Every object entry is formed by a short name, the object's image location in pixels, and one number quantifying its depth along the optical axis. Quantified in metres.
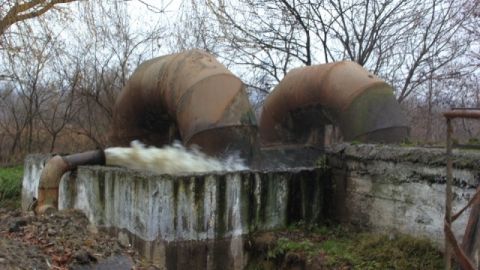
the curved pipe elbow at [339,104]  8.58
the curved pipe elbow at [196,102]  7.73
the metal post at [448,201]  2.95
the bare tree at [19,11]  7.84
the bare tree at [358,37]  16.36
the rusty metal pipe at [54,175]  7.99
